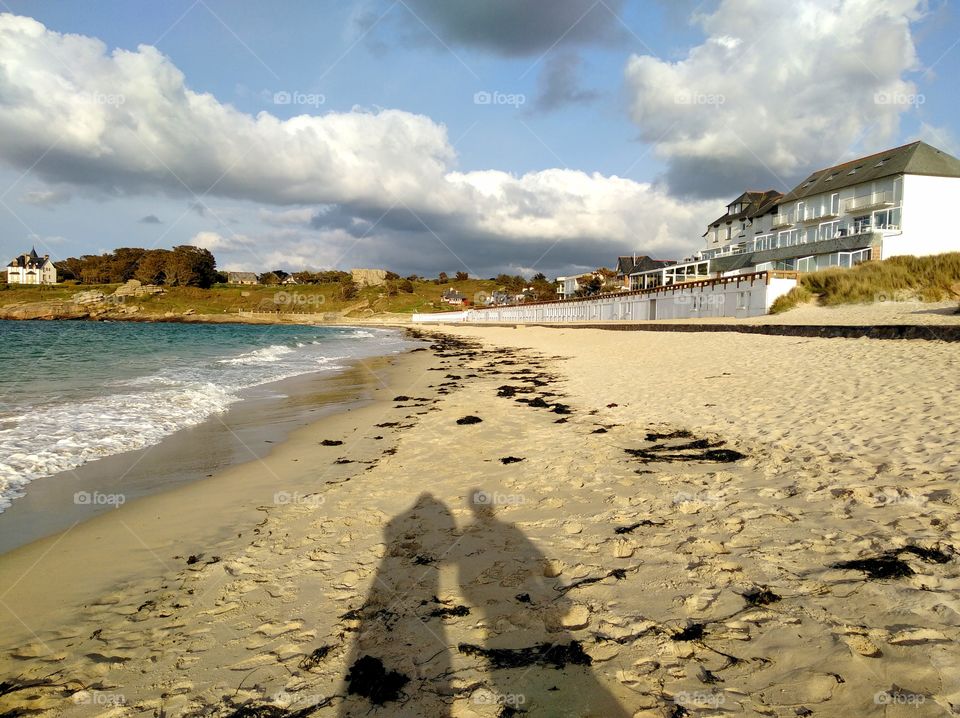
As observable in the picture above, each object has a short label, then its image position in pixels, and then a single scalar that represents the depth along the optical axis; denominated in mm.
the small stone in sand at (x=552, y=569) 3867
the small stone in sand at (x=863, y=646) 2619
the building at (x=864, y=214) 39812
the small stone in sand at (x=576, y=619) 3191
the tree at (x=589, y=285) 98438
